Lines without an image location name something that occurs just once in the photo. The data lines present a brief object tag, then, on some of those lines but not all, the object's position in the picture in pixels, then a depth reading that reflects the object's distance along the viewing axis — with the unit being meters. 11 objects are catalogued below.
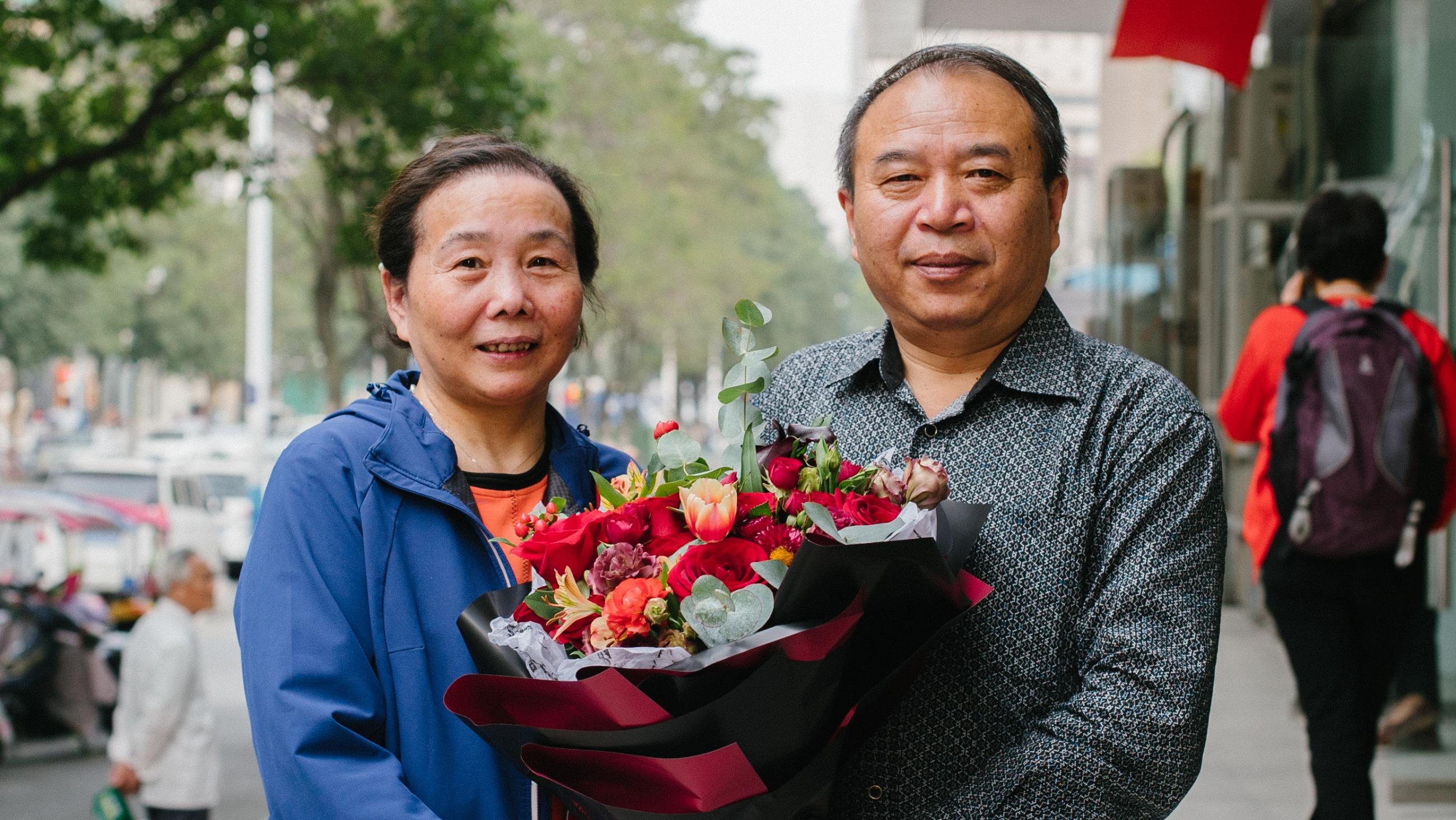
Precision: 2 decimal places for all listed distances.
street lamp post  22.48
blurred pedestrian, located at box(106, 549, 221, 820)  6.54
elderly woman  1.91
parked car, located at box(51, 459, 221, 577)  16.27
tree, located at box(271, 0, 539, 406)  10.12
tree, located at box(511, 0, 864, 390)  27.69
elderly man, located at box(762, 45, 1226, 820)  1.91
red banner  5.78
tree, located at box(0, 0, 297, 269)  9.23
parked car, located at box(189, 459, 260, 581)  19.98
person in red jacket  4.31
